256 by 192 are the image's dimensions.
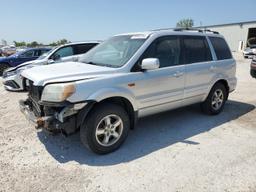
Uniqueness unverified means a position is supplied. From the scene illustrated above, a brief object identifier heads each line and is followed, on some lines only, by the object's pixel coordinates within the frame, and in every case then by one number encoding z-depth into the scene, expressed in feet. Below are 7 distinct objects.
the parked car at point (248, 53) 73.76
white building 126.69
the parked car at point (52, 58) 26.11
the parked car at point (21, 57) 39.04
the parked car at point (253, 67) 32.65
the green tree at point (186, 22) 253.83
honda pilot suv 10.75
